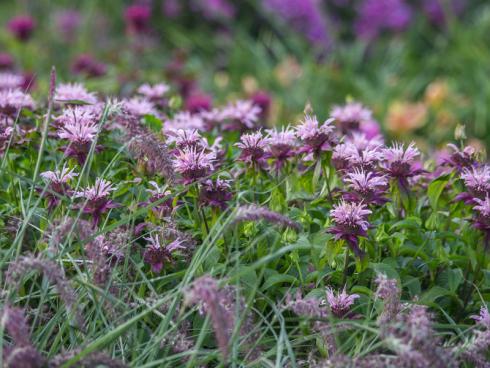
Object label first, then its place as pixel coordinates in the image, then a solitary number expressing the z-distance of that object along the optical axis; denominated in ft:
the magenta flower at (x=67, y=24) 44.73
